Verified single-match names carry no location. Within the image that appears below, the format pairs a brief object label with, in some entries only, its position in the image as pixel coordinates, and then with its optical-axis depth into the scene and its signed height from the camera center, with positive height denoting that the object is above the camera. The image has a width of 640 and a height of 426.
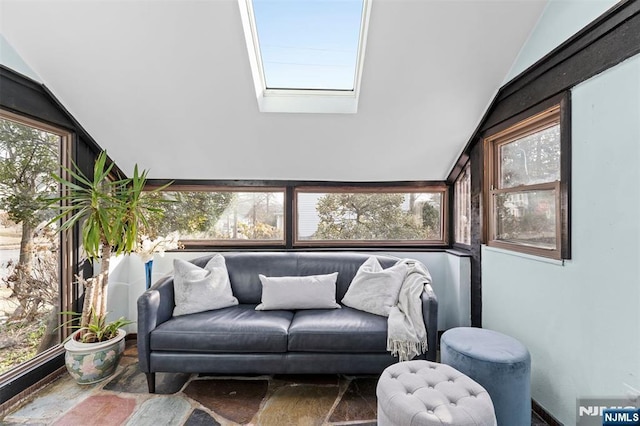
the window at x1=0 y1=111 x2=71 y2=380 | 2.19 -0.27
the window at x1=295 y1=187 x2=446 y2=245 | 3.48 -0.05
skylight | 2.27 +1.29
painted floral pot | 2.28 -1.09
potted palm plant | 2.30 -0.35
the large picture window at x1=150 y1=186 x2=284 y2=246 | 3.42 -0.04
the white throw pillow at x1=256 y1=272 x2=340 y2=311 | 2.65 -0.70
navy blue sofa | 2.22 -0.96
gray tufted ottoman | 1.35 -0.88
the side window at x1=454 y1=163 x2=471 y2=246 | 3.08 +0.05
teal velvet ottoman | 1.68 -0.90
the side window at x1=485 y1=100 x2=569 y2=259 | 1.90 +0.18
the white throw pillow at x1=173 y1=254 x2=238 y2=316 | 2.54 -0.64
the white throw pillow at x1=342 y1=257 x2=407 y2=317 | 2.51 -0.65
